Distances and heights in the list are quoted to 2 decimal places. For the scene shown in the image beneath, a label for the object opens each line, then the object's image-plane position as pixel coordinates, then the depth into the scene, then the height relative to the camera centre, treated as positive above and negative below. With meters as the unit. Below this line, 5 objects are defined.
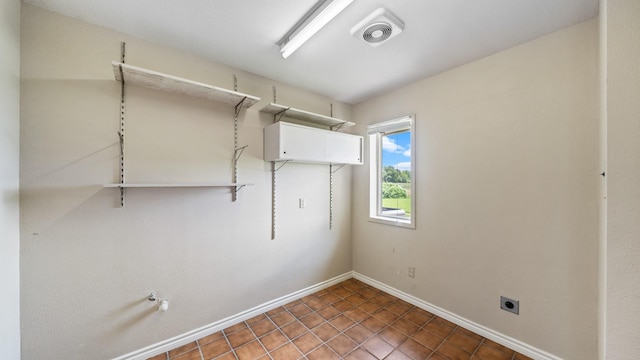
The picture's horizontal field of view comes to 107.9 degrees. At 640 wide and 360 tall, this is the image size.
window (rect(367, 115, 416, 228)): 2.67 +0.09
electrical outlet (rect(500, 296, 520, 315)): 1.89 -1.04
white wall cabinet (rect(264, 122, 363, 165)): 2.25 +0.37
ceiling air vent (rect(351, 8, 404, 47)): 1.53 +1.06
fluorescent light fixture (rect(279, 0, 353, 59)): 1.35 +1.01
